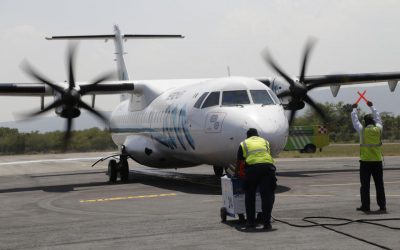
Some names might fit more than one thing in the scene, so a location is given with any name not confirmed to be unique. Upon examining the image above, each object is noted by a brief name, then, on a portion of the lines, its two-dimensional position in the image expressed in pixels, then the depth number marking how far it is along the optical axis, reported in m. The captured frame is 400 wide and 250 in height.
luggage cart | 10.22
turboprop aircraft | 15.05
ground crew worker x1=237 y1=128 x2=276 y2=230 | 9.70
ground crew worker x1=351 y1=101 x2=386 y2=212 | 11.23
